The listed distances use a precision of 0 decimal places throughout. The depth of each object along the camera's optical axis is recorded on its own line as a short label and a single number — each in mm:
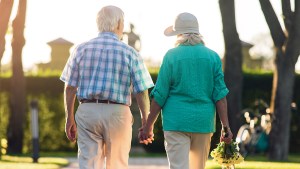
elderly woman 7680
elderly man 7551
